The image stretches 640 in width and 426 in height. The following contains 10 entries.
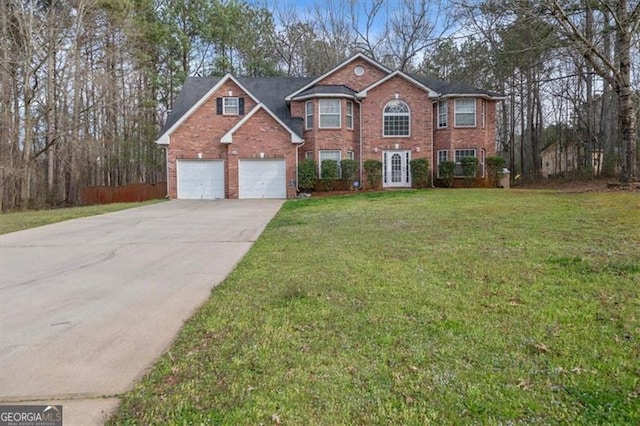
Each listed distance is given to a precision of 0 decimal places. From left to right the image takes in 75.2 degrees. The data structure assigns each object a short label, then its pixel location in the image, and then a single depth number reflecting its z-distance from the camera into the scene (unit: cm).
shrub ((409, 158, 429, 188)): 2177
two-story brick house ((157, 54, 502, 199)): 2098
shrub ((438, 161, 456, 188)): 2175
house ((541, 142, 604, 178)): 2645
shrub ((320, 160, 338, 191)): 2109
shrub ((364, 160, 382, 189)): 2155
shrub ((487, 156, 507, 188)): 2169
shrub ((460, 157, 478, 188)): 2158
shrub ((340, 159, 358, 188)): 2131
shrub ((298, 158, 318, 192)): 2072
